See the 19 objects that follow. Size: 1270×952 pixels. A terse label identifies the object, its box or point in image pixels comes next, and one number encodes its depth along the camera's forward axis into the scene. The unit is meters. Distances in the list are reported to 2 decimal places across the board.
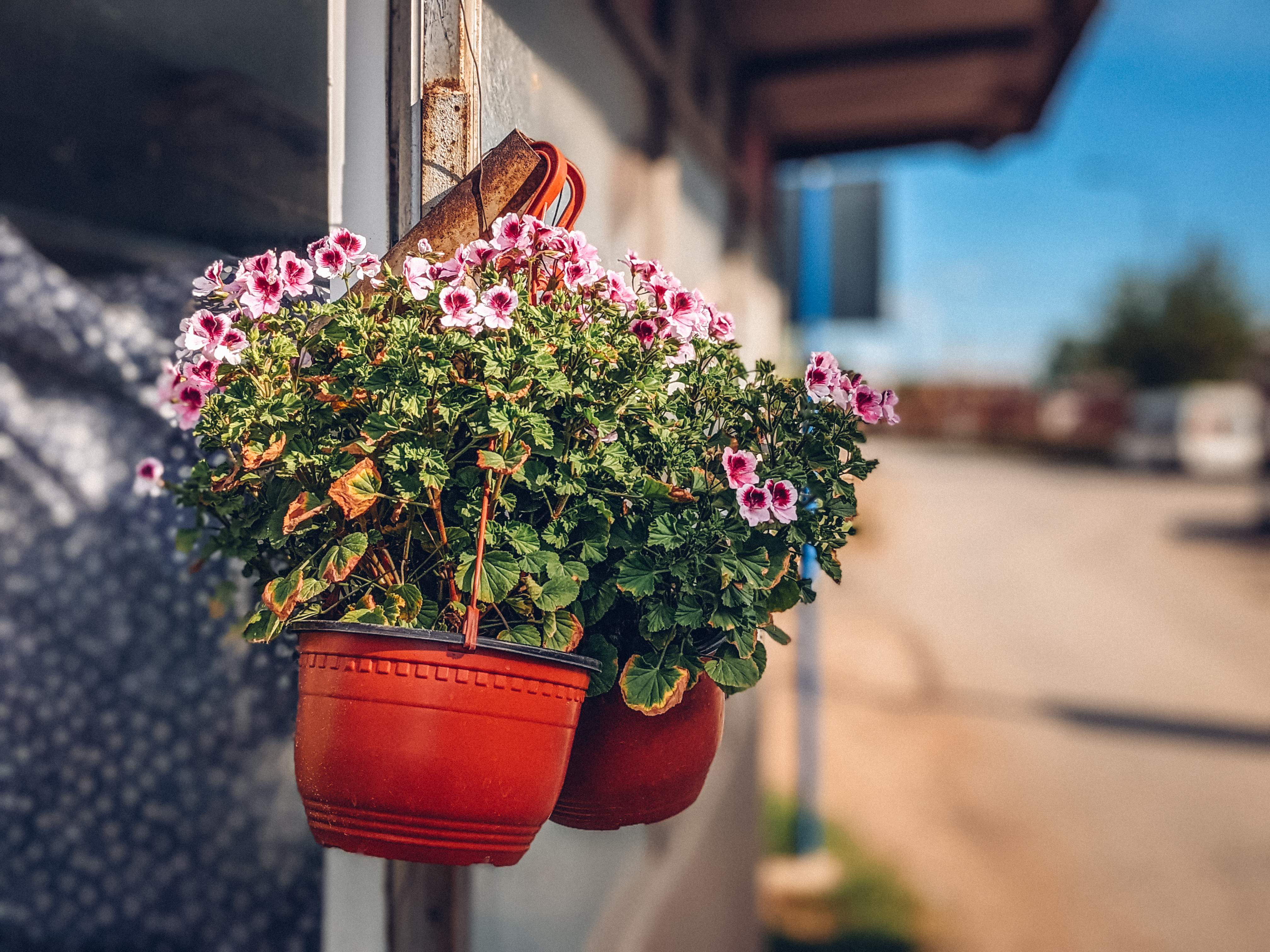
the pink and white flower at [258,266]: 1.18
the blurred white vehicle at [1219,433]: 24.36
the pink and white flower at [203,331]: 1.16
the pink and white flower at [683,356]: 1.30
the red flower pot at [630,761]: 1.31
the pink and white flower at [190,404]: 1.27
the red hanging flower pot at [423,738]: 1.08
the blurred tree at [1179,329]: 30.92
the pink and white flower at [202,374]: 1.21
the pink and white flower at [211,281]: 1.21
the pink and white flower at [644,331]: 1.25
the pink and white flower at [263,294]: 1.17
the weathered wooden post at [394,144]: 1.49
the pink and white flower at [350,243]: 1.21
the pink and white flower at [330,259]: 1.19
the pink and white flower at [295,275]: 1.20
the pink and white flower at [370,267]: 1.20
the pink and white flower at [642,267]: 1.31
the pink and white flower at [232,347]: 1.15
